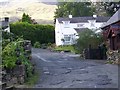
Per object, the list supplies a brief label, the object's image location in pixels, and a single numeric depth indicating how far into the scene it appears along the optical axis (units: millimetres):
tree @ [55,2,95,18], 64969
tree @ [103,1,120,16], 37459
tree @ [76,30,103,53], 27016
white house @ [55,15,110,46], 48438
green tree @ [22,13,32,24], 51094
